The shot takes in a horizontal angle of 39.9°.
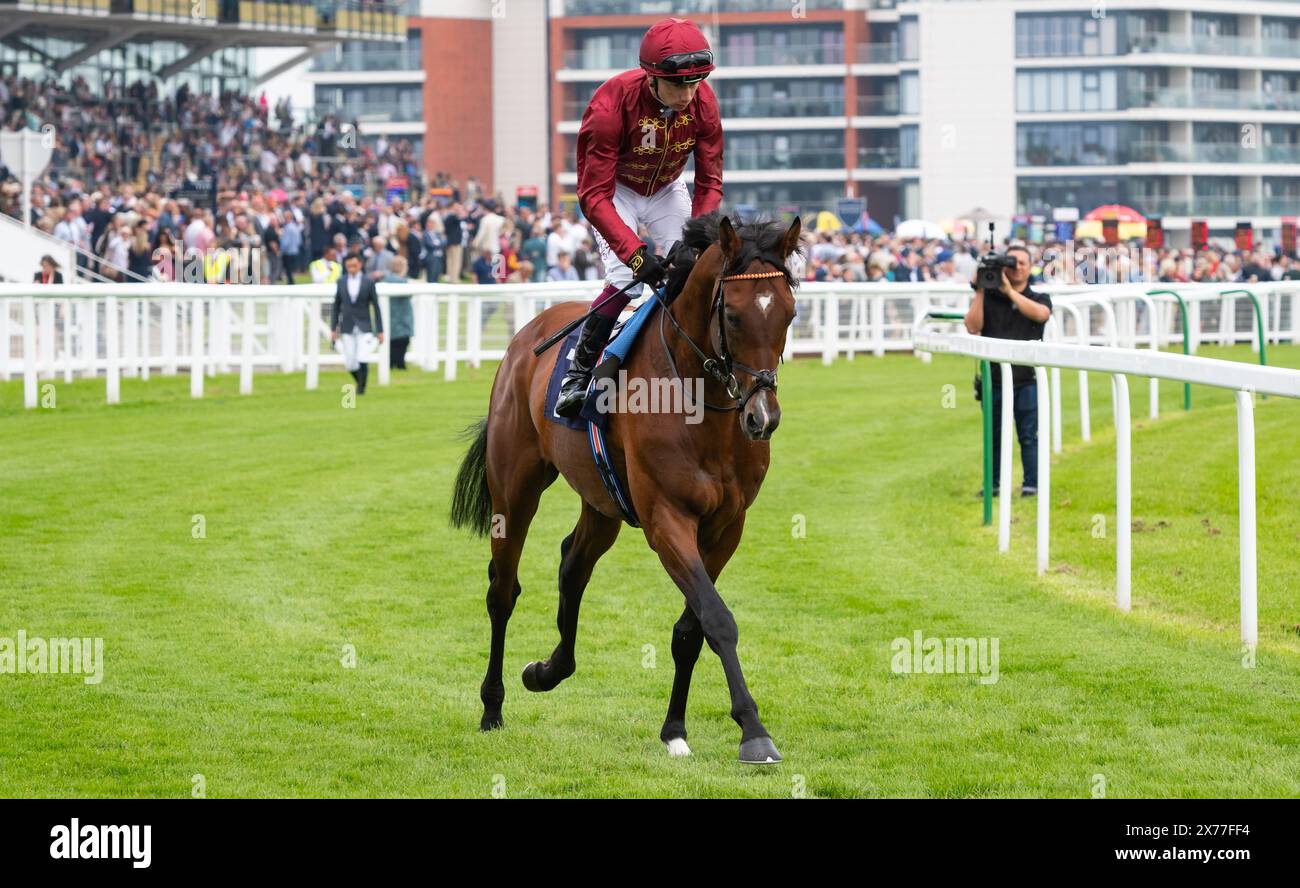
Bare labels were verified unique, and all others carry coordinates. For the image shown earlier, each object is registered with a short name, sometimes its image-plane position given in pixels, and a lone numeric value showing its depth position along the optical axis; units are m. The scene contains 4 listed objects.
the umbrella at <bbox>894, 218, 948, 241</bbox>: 41.56
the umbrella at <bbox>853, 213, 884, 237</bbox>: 36.28
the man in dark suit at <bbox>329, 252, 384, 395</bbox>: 18.78
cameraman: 11.12
